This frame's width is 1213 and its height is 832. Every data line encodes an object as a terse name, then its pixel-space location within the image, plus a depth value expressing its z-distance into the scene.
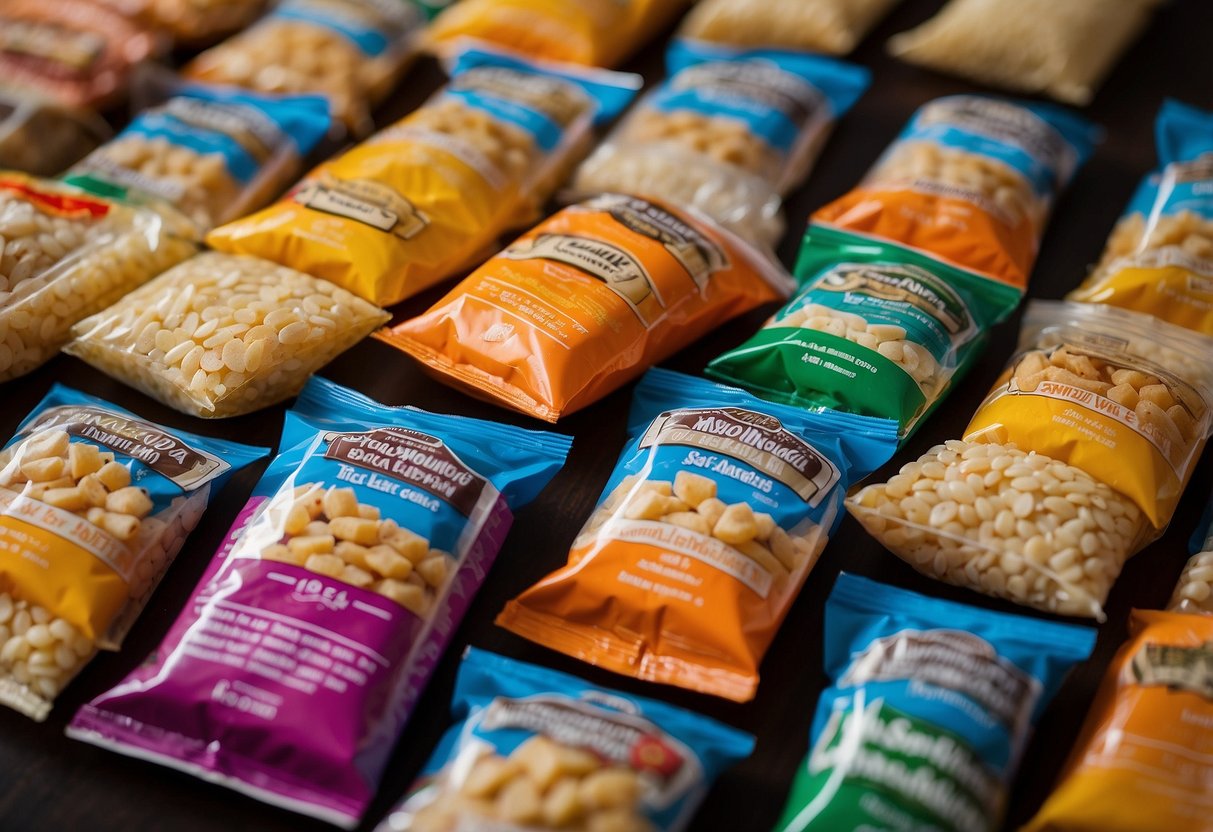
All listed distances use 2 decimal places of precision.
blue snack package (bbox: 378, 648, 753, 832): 0.64
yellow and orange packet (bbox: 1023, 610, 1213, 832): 0.65
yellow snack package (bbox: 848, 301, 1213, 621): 0.70
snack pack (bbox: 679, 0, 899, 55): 0.95
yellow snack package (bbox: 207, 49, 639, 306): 0.81
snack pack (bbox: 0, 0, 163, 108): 0.91
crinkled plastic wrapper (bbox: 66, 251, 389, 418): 0.76
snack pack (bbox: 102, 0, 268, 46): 0.96
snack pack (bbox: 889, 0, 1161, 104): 0.93
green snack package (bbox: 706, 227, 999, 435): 0.76
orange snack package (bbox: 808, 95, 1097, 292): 0.83
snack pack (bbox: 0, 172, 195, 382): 0.78
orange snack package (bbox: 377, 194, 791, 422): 0.77
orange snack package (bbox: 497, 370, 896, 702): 0.70
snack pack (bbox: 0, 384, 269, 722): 0.69
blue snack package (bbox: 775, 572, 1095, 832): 0.65
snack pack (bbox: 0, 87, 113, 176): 0.87
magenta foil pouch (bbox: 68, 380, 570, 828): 0.67
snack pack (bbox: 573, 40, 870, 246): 0.86
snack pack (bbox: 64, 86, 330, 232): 0.85
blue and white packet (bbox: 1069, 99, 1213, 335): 0.80
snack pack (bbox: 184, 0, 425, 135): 0.92
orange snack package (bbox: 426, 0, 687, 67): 0.94
